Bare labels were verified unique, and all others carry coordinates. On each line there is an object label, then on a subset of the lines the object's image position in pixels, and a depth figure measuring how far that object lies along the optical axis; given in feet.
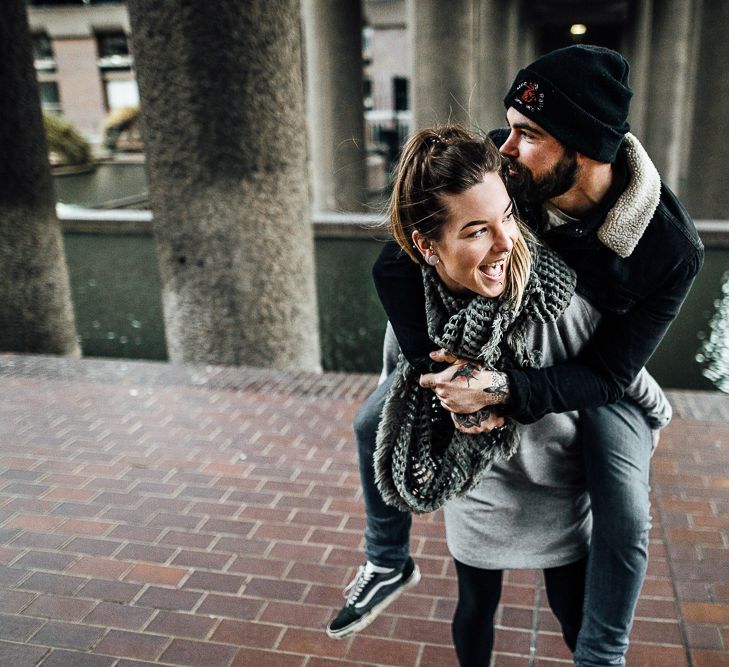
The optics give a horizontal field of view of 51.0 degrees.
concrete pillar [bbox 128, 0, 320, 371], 16.89
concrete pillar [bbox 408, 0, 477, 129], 48.78
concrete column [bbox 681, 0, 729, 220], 40.45
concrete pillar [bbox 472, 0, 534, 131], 69.46
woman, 5.24
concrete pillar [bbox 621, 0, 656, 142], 76.74
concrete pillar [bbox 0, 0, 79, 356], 20.66
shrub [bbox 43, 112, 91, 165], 70.74
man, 5.19
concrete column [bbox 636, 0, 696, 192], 60.34
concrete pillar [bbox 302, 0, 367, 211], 50.24
